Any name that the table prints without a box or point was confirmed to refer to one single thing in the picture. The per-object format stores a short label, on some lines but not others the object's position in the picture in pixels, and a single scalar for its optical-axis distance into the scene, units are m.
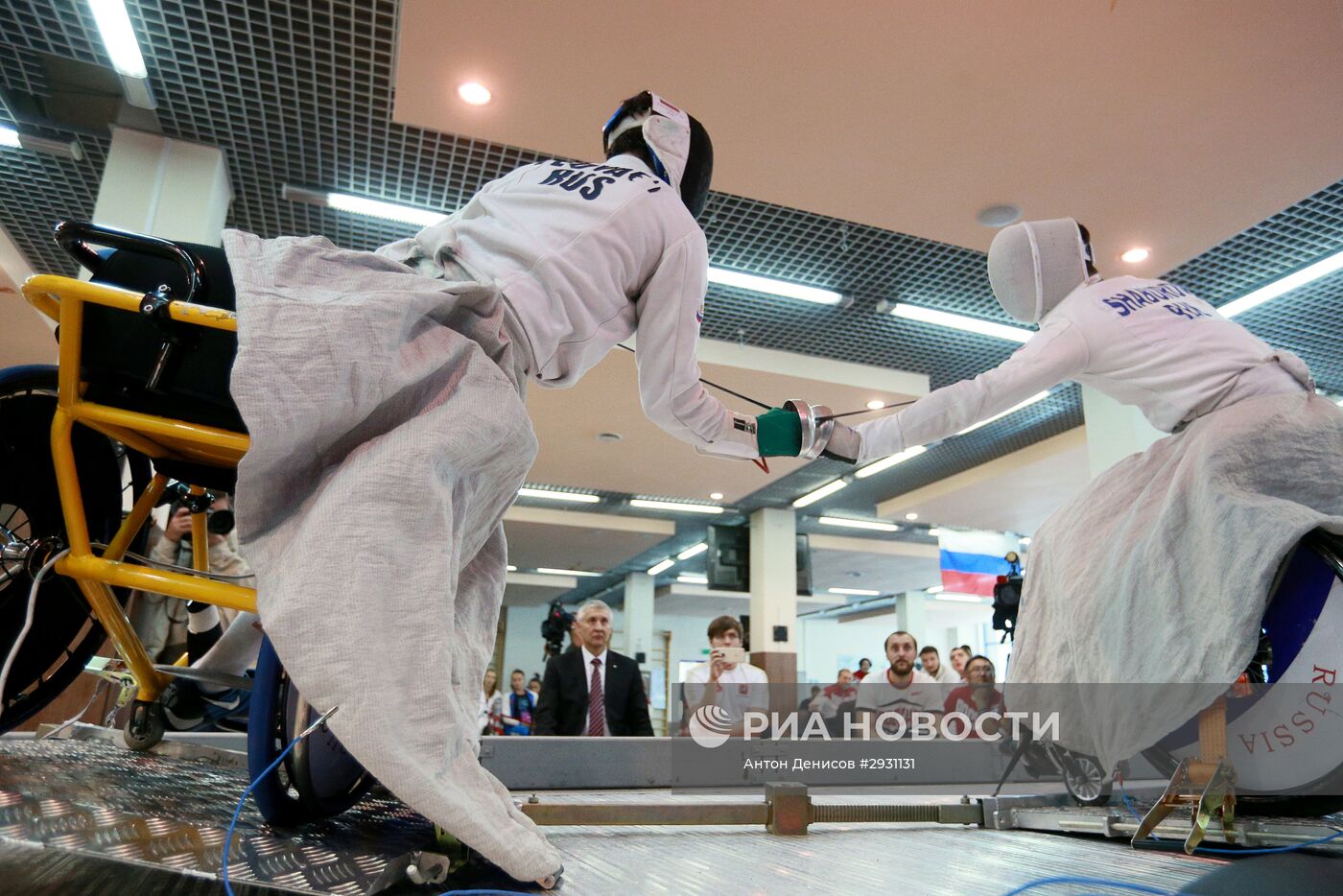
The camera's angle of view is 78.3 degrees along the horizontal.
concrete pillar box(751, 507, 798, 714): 11.09
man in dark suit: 5.20
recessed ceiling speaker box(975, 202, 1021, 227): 4.56
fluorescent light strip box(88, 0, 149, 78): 3.54
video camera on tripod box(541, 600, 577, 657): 6.91
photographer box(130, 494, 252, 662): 1.95
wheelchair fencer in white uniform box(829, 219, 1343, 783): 1.49
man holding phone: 4.41
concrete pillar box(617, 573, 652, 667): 16.61
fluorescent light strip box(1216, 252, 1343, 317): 5.25
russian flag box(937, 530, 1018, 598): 10.54
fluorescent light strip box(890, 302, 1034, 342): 6.03
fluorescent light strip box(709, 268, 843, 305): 5.53
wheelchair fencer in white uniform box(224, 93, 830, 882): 0.86
